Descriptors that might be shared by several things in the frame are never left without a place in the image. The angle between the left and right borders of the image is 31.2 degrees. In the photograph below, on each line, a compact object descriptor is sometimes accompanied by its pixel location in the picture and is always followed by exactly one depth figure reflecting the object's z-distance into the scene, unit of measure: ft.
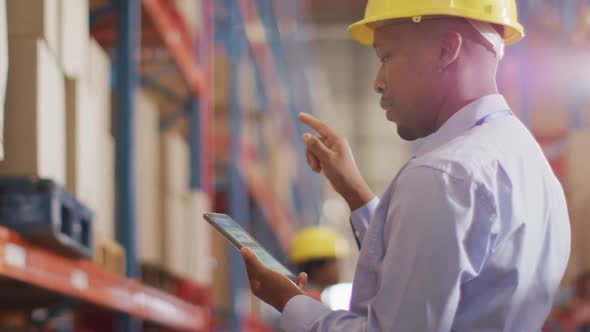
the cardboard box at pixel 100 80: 15.25
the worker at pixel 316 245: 28.91
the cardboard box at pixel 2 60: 10.25
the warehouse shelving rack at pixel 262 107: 30.99
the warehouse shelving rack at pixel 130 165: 12.55
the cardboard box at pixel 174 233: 20.57
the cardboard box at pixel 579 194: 21.62
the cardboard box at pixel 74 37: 12.87
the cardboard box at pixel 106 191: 16.12
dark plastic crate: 11.60
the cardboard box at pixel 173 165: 20.59
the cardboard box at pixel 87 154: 13.38
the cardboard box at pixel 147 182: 19.06
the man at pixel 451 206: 6.68
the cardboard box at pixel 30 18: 11.87
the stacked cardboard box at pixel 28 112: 11.53
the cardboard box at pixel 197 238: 22.84
